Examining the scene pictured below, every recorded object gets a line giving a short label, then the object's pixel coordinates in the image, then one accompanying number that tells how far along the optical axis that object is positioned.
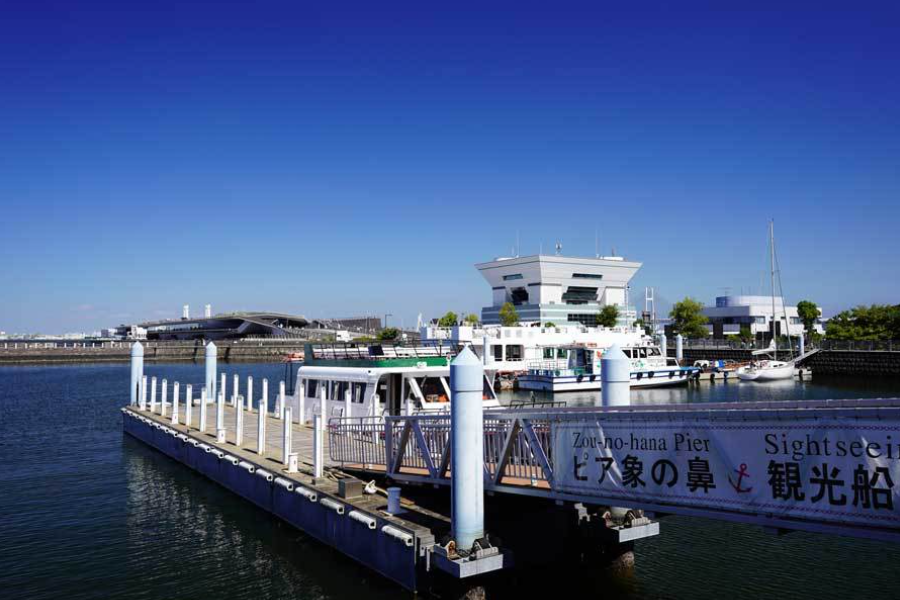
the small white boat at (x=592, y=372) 56.19
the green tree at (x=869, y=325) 75.25
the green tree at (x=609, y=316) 98.44
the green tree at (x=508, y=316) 99.19
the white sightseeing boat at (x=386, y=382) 21.64
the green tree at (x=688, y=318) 93.19
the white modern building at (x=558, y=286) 107.75
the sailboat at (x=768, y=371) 60.53
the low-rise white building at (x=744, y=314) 120.06
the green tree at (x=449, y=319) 98.88
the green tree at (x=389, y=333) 117.56
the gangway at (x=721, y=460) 7.33
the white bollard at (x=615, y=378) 11.62
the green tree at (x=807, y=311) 98.50
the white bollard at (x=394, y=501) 12.59
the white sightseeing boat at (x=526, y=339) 67.19
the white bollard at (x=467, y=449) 10.56
